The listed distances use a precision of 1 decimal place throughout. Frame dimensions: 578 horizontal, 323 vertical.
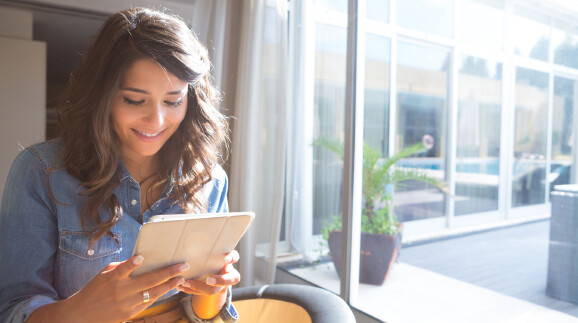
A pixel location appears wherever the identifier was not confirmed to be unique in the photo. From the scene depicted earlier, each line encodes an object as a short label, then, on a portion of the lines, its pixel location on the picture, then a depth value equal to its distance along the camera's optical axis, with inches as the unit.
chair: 47.4
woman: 35.3
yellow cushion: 51.0
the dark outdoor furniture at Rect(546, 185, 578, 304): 63.2
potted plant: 106.8
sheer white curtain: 96.5
